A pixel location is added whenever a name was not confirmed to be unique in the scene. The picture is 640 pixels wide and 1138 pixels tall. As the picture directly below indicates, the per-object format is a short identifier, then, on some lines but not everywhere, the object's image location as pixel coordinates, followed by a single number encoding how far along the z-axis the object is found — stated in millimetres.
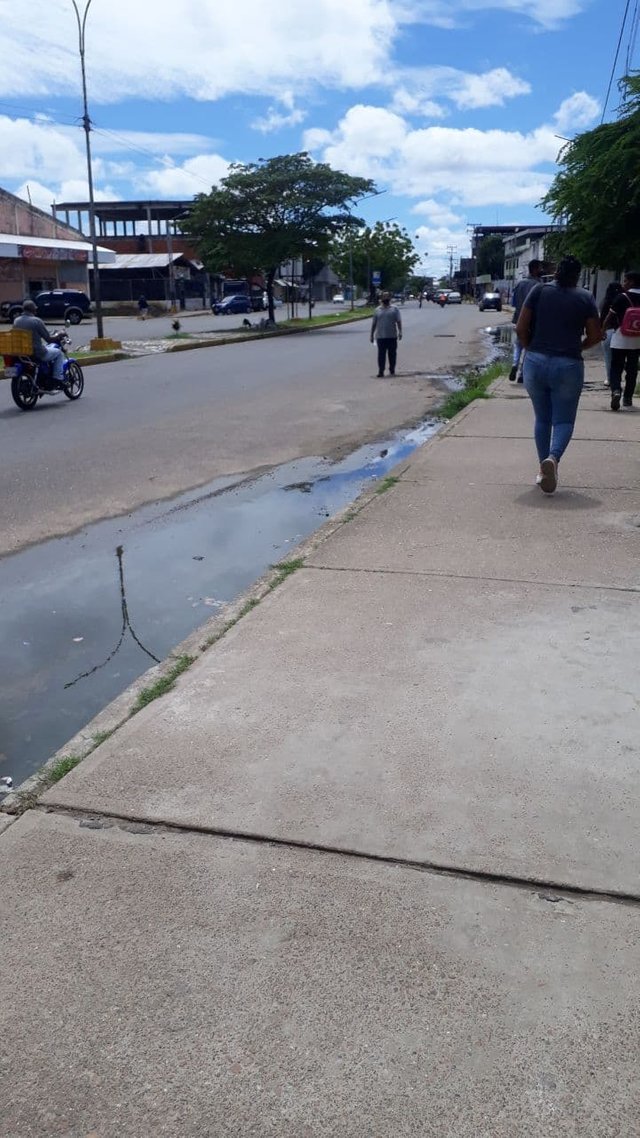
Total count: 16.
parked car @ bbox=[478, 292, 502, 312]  73875
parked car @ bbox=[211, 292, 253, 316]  61062
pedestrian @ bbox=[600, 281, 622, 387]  13016
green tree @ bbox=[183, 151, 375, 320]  38906
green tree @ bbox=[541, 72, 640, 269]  19688
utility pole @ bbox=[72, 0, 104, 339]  22748
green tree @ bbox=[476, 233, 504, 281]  132750
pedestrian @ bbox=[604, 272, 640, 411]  12133
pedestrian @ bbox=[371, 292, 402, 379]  18281
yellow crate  14742
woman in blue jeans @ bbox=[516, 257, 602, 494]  7277
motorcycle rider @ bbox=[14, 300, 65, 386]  14766
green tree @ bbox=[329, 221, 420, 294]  111375
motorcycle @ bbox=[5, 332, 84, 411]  15008
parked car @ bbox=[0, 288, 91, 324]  45219
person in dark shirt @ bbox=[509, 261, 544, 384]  12906
